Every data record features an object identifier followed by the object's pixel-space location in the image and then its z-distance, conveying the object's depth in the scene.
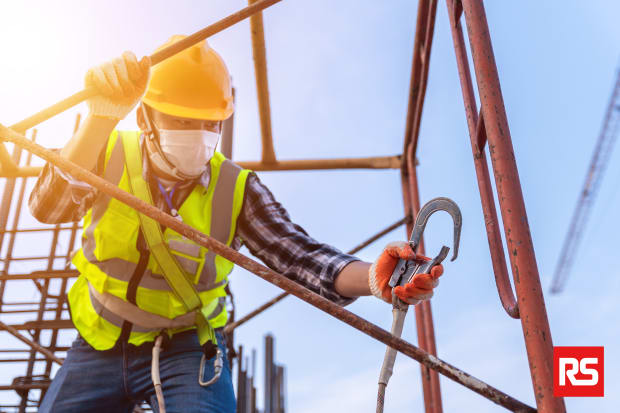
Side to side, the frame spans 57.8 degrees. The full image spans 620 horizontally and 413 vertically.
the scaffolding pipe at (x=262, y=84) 3.79
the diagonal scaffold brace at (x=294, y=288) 1.41
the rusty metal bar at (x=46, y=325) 5.37
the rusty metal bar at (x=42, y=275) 4.98
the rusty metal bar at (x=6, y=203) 5.32
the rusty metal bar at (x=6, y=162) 4.55
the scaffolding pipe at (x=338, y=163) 4.78
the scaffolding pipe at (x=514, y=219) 1.30
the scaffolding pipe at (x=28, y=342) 3.90
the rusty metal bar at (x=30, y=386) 5.22
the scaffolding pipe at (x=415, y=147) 3.43
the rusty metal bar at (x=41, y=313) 5.52
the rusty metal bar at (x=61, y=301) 5.54
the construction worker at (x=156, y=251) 2.29
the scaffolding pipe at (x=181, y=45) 1.99
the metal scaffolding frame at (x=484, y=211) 1.35
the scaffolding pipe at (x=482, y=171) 1.70
